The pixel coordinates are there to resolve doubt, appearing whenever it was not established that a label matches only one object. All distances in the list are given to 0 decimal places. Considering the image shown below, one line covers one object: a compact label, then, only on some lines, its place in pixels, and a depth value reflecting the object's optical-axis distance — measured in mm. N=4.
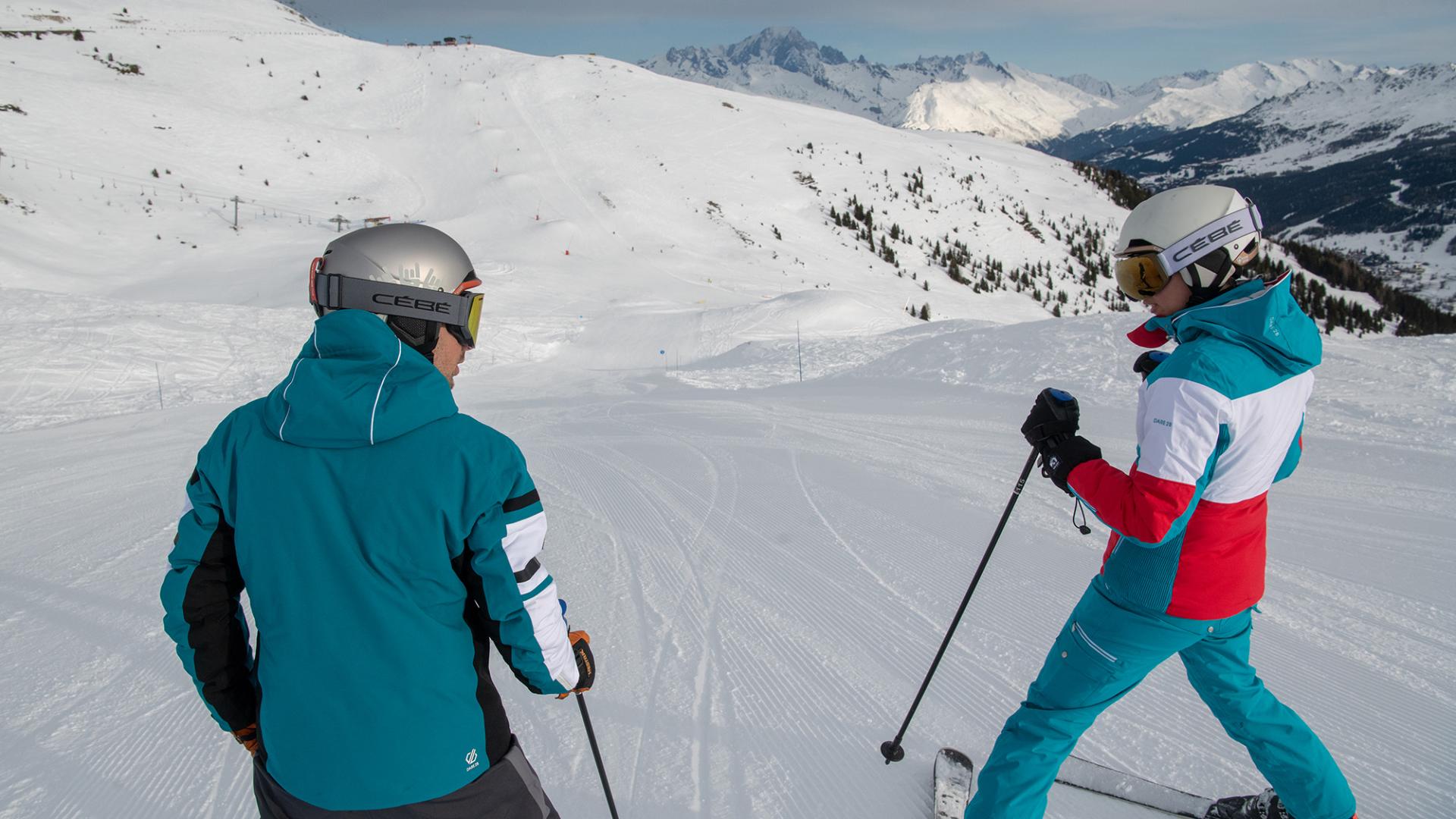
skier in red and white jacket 2098
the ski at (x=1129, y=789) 2922
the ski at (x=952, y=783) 2957
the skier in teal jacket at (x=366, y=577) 1566
